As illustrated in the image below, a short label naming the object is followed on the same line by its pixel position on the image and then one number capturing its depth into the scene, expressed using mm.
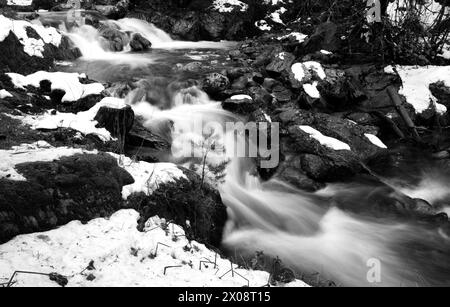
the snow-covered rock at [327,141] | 8438
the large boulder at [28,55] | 8633
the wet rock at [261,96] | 10250
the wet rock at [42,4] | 18386
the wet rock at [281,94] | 10641
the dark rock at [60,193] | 3463
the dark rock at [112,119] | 6848
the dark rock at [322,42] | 13062
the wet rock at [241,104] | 10016
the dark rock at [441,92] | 10862
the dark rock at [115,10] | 17484
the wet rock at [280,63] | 11801
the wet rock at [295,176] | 7977
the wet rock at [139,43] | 15039
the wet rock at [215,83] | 10703
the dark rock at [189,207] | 4379
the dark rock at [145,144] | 7410
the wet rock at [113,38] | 14495
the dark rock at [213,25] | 19438
